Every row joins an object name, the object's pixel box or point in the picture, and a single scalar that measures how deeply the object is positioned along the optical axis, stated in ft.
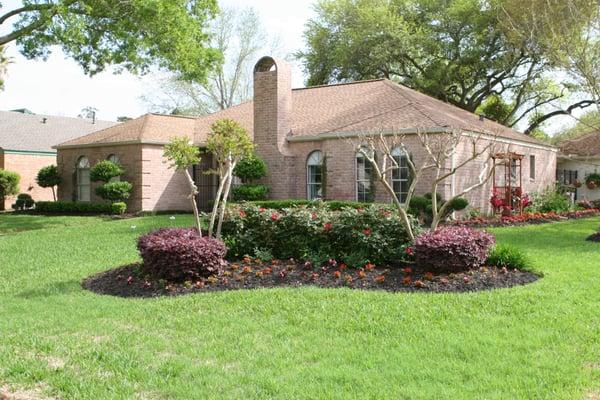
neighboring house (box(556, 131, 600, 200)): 100.27
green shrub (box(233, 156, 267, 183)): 67.41
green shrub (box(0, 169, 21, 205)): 91.52
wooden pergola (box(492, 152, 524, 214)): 64.80
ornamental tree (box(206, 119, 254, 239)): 31.96
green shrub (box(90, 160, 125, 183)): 73.77
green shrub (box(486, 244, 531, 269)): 28.66
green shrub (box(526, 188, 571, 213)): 73.46
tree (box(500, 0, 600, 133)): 50.93
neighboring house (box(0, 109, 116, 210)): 99.25
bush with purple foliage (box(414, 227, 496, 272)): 26.58
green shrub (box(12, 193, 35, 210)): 92.43
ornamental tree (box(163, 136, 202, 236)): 30.96
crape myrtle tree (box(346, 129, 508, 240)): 59.62
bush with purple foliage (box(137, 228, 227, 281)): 27.37
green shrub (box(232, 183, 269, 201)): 67.77
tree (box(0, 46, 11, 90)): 55.09
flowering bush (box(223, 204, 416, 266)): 30.09
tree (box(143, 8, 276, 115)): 149.18
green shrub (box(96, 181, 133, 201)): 71.82
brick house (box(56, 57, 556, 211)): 64.18
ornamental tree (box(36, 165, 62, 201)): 84.17
